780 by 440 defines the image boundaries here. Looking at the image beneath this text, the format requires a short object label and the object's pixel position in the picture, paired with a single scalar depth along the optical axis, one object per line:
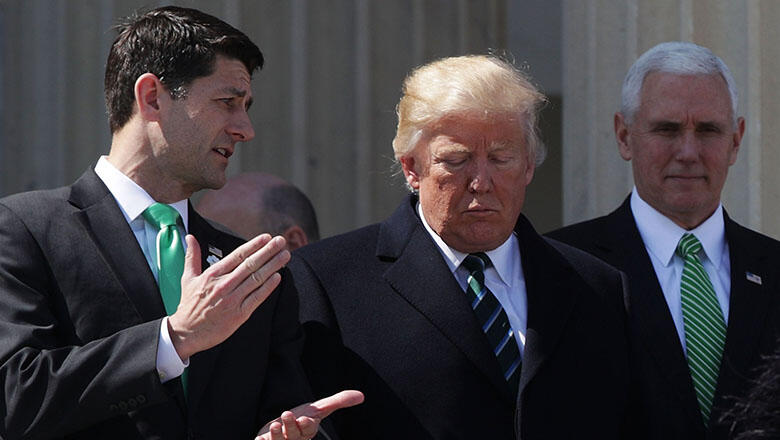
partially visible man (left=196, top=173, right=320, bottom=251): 13.04
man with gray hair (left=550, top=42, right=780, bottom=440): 9.80
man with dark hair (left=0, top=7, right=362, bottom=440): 7.72
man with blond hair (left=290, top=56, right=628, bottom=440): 8.95
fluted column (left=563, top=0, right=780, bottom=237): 13.36
